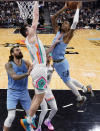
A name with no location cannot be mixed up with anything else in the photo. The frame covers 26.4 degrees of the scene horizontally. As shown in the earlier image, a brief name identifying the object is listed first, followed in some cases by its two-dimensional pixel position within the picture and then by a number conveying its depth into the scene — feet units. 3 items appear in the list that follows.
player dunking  15.55
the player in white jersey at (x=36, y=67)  11.93
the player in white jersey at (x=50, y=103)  14.10
